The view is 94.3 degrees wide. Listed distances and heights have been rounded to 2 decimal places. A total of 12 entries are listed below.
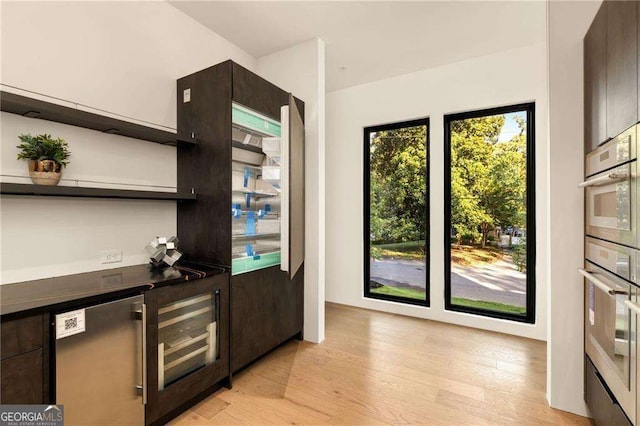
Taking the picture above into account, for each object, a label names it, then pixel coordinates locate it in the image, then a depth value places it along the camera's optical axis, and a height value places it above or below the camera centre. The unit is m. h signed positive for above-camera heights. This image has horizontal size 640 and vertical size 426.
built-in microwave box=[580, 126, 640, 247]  1.25 +0.12
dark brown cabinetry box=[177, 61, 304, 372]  2.17 +0.19
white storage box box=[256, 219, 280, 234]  2.60 -0.11
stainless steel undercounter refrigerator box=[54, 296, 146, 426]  1.36 -0.74
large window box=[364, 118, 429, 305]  3.68 +0.03
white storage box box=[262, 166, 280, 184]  2.50 +0.34
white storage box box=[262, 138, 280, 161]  2.53 +0.57
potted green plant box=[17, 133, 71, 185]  1.62 +0.31
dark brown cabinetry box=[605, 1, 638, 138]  1.23 +0.67
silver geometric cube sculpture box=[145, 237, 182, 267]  2.13 -0.28
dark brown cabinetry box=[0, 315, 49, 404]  1.19 -0.62
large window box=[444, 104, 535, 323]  3.12 +0.02
